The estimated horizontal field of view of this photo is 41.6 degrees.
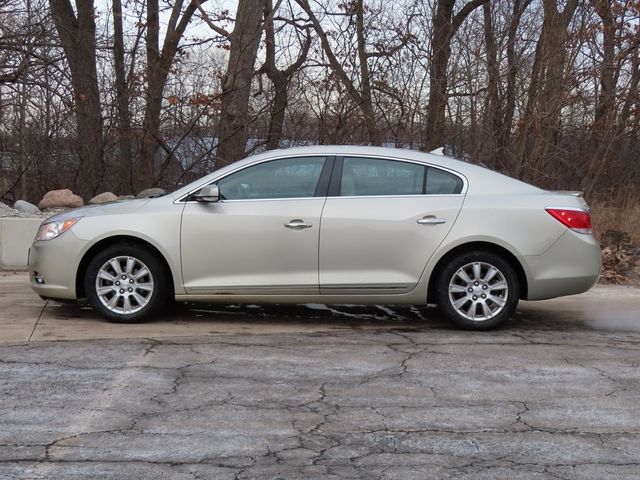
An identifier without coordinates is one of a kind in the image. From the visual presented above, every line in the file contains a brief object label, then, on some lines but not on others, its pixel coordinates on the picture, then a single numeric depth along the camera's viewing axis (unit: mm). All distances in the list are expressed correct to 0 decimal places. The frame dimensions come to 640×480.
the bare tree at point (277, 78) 14492
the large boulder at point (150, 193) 8117
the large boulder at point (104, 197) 12709
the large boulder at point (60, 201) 12906
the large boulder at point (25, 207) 12672
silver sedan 7523
